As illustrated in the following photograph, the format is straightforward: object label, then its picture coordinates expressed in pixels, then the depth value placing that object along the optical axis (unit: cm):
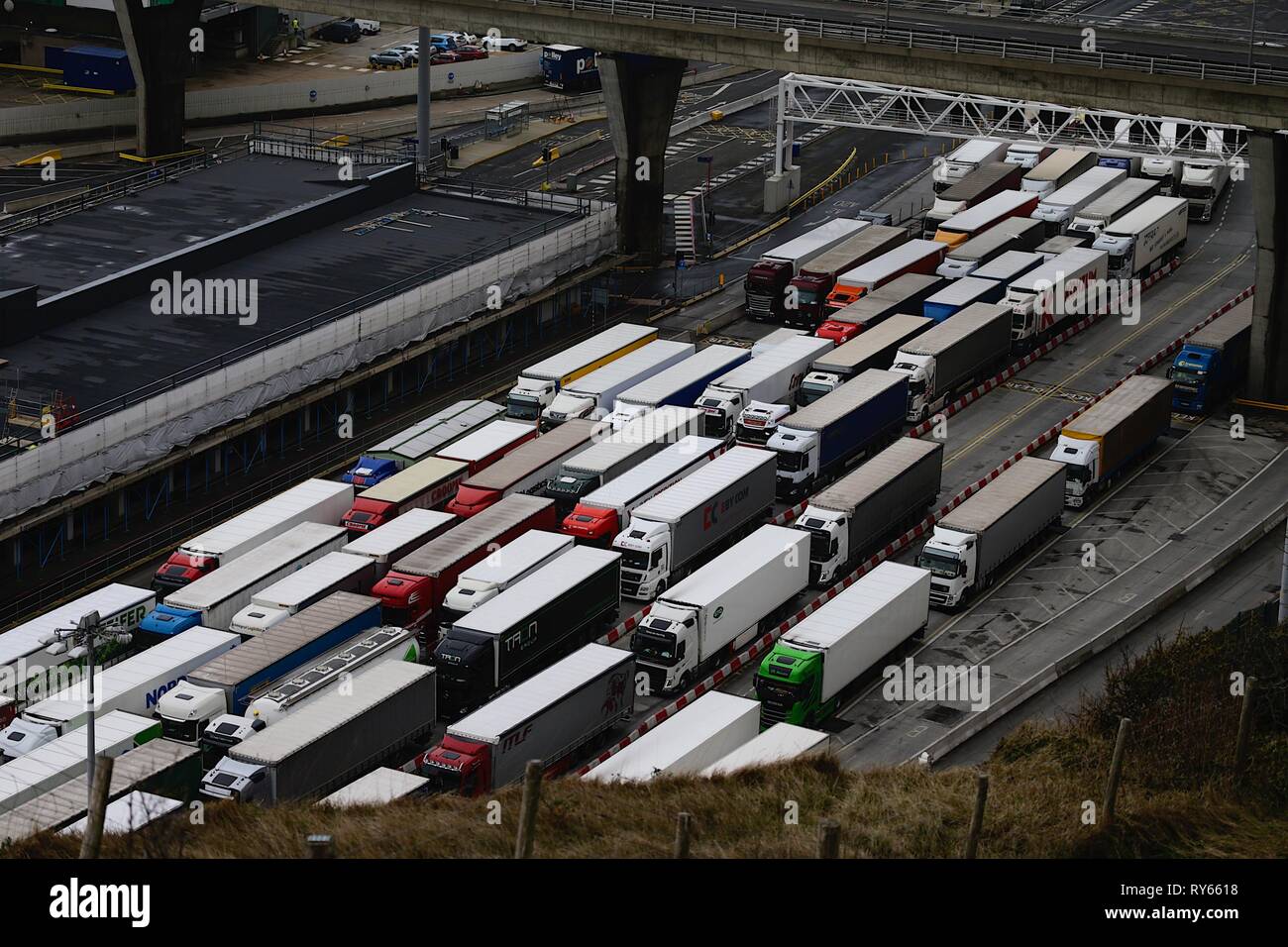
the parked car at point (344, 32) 15238
